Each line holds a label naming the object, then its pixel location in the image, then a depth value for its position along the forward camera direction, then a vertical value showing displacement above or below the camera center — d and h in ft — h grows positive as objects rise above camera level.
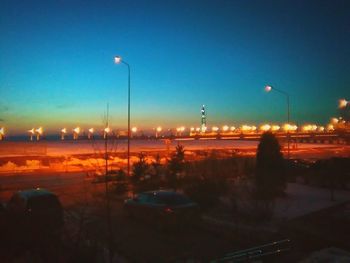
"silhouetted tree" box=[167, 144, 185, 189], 79.30 -6.56
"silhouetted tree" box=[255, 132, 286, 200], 61.17 -5.15
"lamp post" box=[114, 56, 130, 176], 79.12 +16.10
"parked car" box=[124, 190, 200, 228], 42.41 -8.01
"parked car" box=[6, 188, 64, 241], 26.53 -6.47
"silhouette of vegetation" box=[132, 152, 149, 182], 83.15 -7.26
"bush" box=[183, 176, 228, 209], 55.16 -8.17
